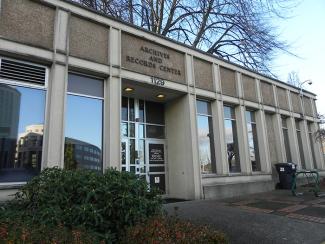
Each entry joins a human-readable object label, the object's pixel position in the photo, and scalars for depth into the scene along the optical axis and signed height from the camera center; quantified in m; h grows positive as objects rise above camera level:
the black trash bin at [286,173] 14.89 +0.21
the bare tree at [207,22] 16.42 +9.61
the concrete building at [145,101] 8.38 +3.12
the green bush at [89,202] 4.76 -0.31
